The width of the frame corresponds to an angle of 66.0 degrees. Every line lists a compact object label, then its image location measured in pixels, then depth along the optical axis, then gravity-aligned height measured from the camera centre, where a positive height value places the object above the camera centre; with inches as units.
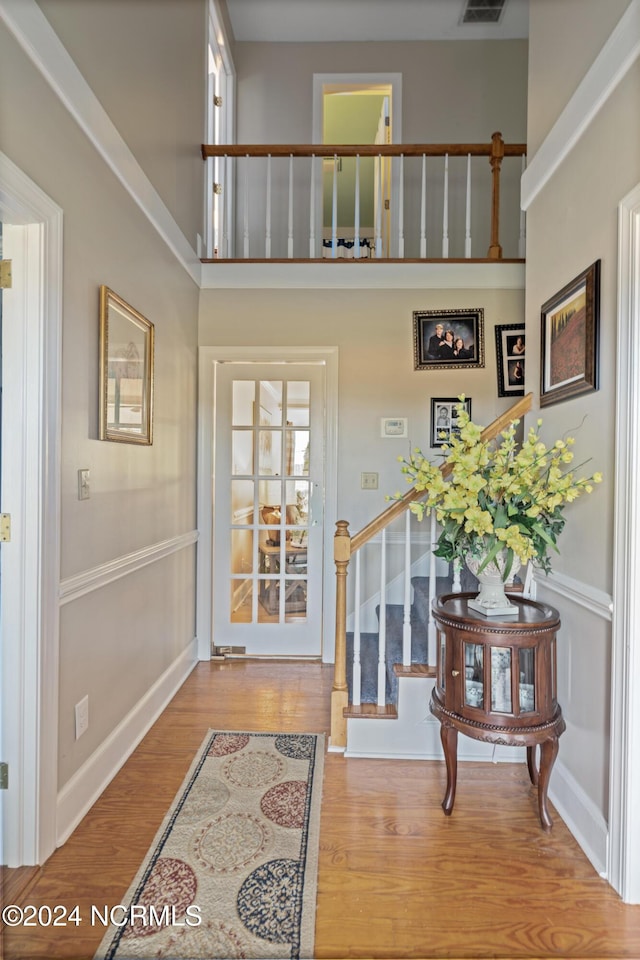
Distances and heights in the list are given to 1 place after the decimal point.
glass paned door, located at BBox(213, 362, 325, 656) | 133.5 -9.0
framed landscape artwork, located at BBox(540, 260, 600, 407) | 65.8 +19.8
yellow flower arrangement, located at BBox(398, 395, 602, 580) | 65.3 -3.4
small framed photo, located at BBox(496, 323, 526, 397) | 127.6 +30.2
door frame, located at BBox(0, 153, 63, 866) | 59.7 -11.0
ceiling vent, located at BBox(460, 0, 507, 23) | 143.9 +137.4
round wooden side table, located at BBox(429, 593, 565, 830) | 65.3 -28.3
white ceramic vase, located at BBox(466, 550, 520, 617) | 69.6 -16.9
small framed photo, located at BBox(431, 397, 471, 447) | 130.0 +14.7
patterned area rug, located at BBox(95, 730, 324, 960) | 52.4 -49.9
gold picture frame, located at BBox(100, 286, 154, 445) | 75.5 +16.5
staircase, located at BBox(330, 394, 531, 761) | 85.3 -40.5
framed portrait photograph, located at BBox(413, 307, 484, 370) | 128.6 +35.0
